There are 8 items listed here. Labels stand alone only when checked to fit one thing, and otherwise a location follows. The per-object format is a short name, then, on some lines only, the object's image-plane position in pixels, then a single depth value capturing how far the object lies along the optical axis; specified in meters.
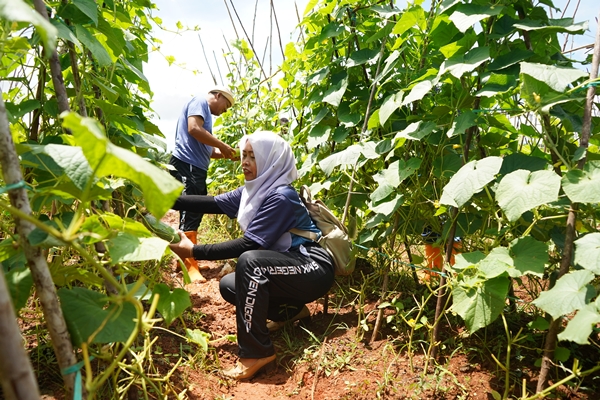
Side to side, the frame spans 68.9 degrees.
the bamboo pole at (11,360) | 0.52
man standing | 3.15
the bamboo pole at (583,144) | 1.28
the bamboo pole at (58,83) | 1.02
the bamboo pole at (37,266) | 0.69
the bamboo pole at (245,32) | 3.85
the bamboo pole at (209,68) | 5.14
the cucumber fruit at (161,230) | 1.58
